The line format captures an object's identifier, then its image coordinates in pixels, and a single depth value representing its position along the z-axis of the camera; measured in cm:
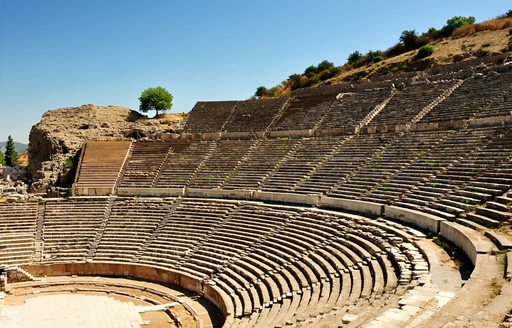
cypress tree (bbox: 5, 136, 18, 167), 5651
